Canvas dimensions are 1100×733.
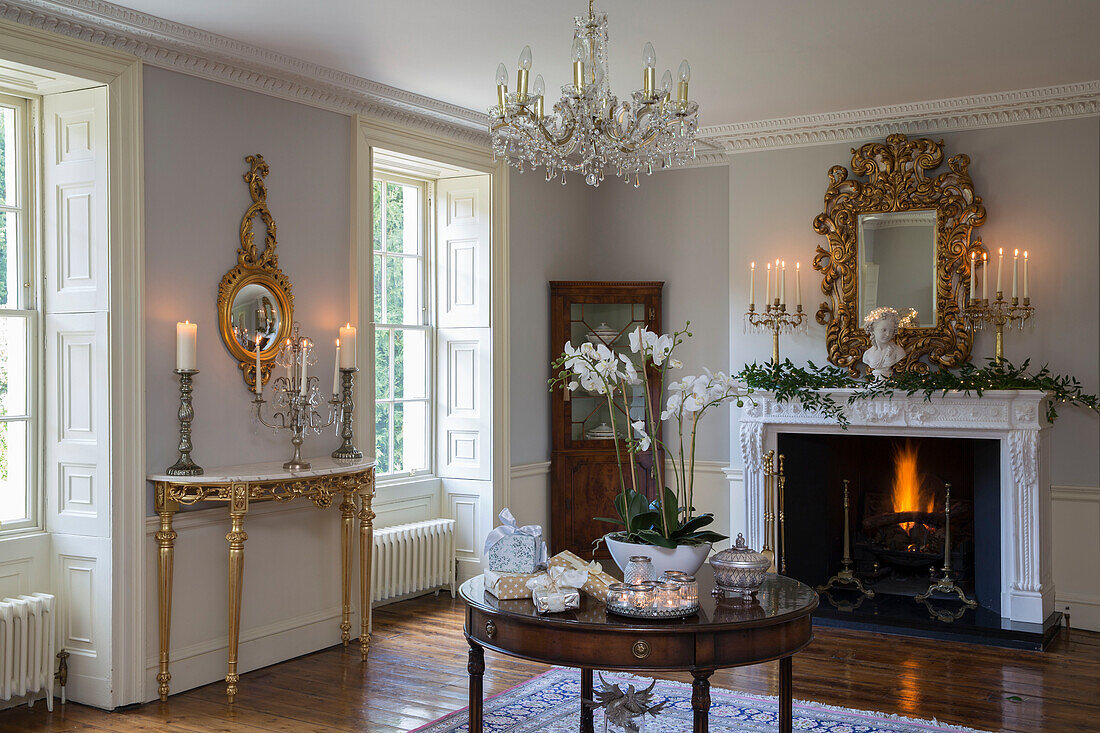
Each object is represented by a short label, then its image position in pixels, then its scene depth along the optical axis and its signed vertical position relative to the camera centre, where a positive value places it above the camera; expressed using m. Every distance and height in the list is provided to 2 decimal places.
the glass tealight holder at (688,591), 2.95 -0.67
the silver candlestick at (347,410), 5.39 -0.24
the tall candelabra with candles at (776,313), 6.46 +0.33
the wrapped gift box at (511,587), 3.13 -0.69
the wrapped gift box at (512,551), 3.24 -0.60
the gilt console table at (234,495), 4.46 -0.59
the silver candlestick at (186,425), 4.55 -0.27
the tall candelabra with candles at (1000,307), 5.84 +0.32
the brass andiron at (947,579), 5.96 -1.29
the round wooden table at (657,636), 2.85 -0.79
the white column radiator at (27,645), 4.17 -1.17
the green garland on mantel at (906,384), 5.67 -0.12
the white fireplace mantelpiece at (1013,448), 5.56 -0.48
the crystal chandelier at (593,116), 3.45 +0.86
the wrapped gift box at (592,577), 3.12 -0.67
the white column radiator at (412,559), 6.11 -1.22
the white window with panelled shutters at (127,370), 4.37 -0.02
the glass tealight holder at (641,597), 2.93 -0.68
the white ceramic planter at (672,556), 3.28 -0.63
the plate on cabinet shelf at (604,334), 7.15 +0.21
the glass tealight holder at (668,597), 2.92 -0.68
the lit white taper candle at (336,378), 5.22 -0.07
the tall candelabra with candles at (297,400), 5.03 -0.18
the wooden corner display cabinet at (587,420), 7.07 -0.40
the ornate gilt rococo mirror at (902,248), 6.04 +0.70
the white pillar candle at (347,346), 5.36 +0.10
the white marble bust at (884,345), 5.94 +0.11
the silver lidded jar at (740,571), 3.18 -0.66
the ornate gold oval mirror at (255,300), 4.91 +0.33
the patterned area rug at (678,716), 4.16 -1.50
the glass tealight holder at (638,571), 3.02 -0.62
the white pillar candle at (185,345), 4.51 +0.09
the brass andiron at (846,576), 6.22 -1.32
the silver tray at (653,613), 2.91 -0.72
